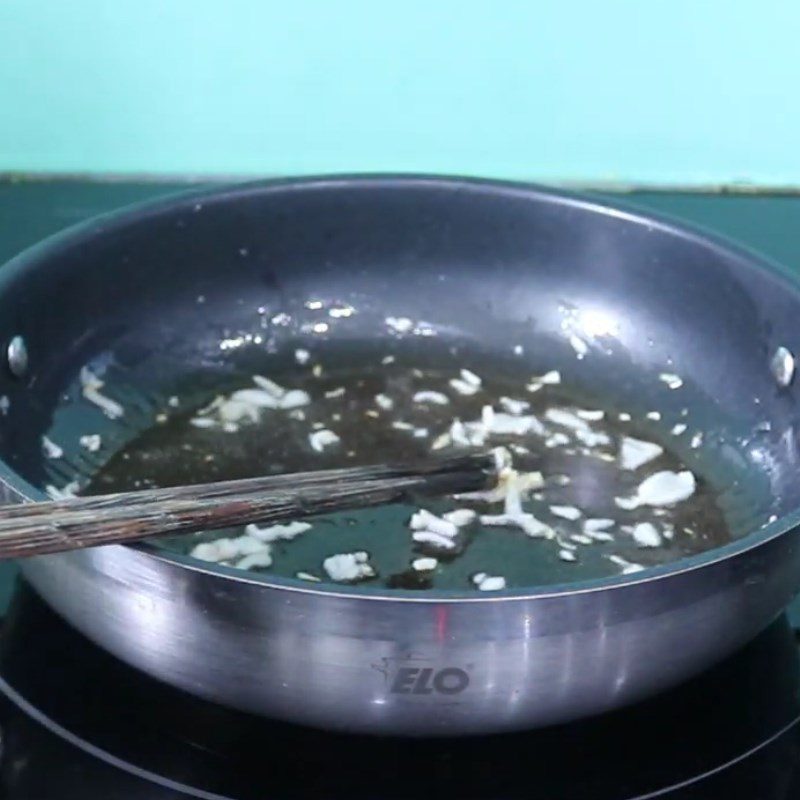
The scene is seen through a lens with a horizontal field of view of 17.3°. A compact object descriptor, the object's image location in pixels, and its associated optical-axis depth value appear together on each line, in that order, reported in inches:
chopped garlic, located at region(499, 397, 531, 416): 35.4
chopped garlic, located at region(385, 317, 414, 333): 36.9
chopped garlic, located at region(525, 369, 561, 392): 36.0
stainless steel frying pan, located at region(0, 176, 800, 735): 27.7
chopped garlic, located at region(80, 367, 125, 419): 34.6
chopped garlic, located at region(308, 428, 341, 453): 34.5
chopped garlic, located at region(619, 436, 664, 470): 34.4
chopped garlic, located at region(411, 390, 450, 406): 35.5
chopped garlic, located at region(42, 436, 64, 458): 33.6
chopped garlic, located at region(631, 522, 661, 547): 32.9
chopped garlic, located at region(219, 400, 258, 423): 35.0
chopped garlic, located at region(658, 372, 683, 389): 35.8
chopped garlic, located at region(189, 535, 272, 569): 31.9
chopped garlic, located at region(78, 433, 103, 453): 33.9
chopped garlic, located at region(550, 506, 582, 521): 33.3
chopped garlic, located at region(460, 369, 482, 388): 36.0
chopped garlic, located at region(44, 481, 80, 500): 32.8
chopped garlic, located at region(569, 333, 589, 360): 36.5
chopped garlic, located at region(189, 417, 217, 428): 34.8
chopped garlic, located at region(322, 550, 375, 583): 31.8
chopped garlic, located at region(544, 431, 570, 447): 34.8
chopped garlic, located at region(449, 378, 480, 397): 35.8
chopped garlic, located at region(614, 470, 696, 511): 33.6
